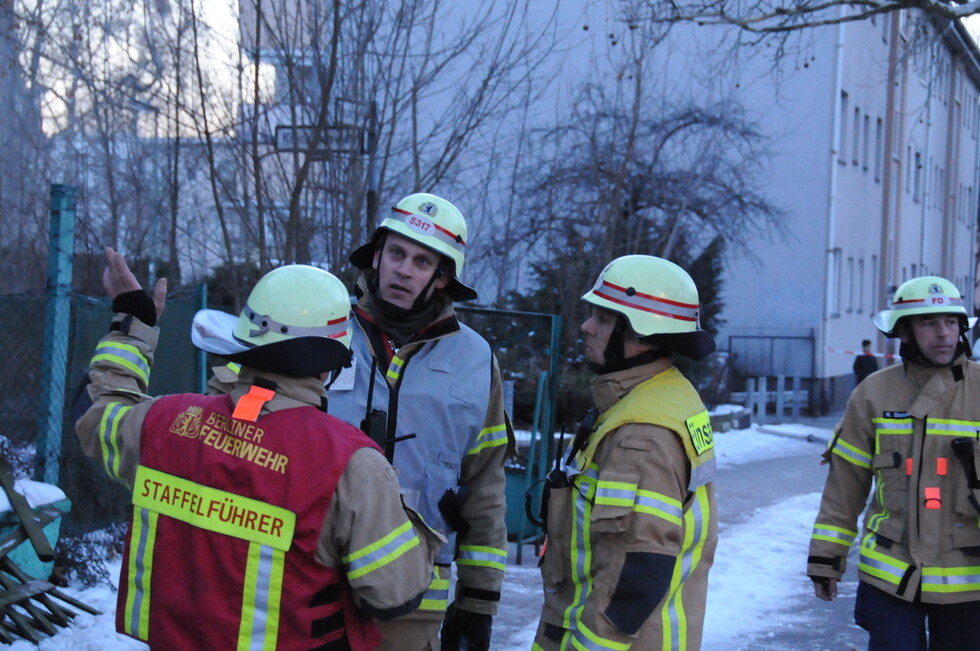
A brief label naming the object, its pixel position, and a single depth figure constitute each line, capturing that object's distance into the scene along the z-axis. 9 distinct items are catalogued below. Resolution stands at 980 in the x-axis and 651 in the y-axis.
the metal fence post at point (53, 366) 5.95
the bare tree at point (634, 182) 14.34
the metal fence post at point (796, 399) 19.56
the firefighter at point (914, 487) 3.84
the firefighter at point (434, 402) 3.09
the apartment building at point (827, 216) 21.88
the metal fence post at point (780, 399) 19.00
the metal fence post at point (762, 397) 18.34
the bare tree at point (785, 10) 10.28
